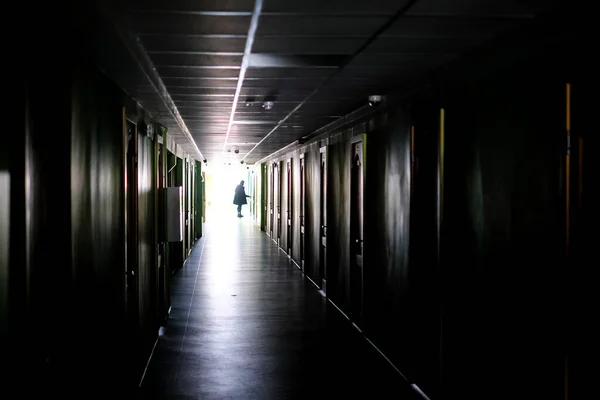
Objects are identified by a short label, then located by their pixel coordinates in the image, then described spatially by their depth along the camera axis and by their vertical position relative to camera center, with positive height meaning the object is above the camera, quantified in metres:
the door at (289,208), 12.94 -0.34
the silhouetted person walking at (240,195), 27.34 -0.09
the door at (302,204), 10.85 -0.20
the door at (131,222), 4.67 -0.22
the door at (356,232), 6.93 -0.46
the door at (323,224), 8.78 -0.47
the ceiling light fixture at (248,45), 3.05 +0.95
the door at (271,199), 17.12 -0.18
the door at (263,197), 20.42 -0.14
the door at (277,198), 15.37 -0.13
